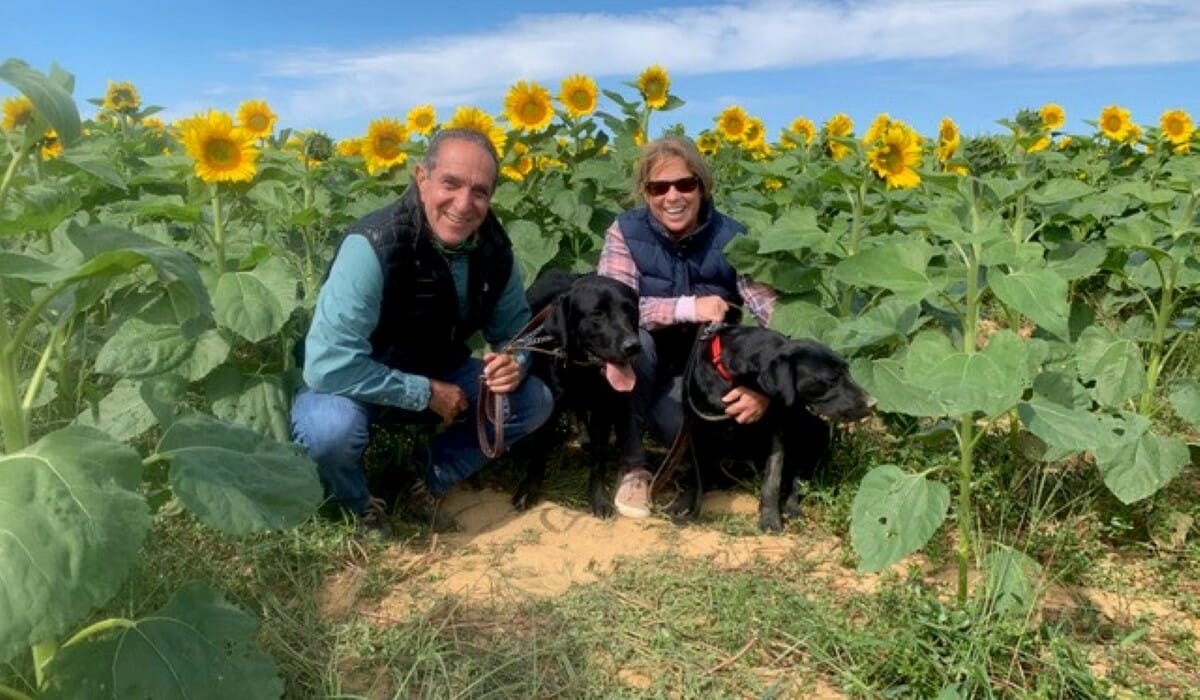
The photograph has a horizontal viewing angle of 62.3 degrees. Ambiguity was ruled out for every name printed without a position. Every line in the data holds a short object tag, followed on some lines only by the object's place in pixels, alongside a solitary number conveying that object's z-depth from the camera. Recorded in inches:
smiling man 125.0
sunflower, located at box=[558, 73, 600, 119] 195.5
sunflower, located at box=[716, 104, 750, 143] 269.3
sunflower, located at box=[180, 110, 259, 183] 132.6
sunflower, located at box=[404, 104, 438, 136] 204.5
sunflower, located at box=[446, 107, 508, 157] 184.5
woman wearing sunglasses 152.3
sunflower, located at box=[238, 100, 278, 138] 200.6
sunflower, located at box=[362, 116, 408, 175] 191.6
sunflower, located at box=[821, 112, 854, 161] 265.2
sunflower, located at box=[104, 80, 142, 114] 241.9
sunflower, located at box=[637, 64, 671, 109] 204.1
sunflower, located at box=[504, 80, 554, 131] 189.2
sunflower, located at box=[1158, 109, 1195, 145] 346.3
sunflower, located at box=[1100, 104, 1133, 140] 352.9
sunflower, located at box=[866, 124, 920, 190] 164.9
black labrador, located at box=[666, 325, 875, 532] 131.0
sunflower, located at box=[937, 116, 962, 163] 248.2
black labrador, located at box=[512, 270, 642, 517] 140.2
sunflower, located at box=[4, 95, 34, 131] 189.3
